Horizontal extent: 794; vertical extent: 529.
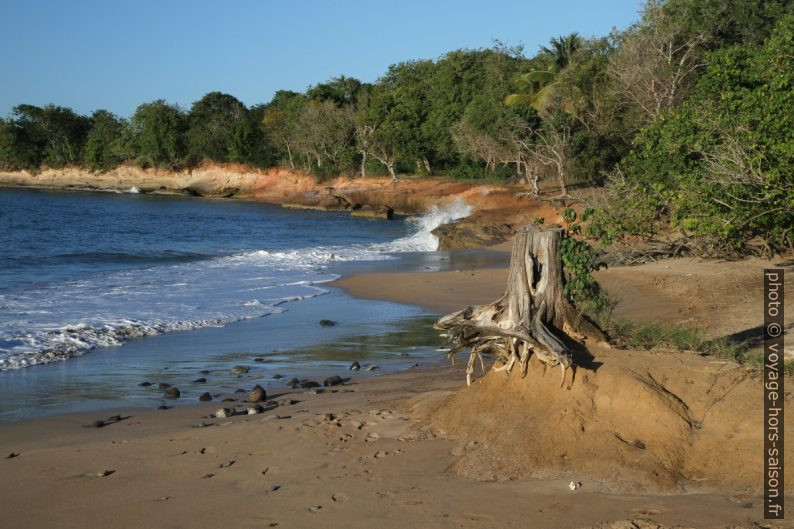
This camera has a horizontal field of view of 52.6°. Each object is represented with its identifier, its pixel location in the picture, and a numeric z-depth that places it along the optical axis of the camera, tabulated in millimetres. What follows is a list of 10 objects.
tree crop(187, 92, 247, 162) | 78500
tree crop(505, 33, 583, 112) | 47972
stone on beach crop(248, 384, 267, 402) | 8914
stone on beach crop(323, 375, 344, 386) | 9602
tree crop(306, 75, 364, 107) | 74375
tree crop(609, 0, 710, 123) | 32156
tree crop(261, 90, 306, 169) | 70625
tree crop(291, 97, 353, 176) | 66125
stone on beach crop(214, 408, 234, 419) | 8125
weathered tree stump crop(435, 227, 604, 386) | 6586
